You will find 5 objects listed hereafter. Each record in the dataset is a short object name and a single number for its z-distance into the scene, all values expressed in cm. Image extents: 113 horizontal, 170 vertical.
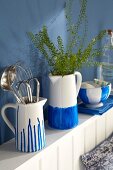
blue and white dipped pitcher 88
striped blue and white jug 76
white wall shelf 75
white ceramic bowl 108
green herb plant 89
